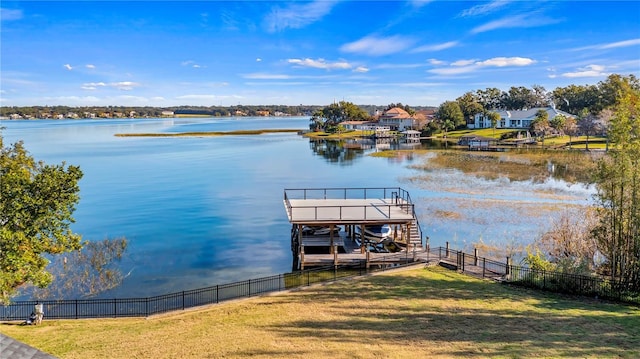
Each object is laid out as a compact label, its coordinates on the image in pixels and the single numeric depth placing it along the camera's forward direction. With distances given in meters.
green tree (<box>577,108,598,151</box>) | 108.19
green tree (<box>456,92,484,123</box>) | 168.38
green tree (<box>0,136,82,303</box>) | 16.86
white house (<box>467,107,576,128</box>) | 146.12
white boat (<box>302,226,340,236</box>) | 32.94
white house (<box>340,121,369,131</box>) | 190.75
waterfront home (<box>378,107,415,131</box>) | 189.55
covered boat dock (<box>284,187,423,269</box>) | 29.05
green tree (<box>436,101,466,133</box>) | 161.45
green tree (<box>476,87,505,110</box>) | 196.12
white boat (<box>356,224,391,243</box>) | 33.06
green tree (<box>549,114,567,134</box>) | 122.69
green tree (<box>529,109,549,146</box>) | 124.14
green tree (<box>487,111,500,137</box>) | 146.86
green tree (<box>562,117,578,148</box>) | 115.38
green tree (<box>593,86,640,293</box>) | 20.75
